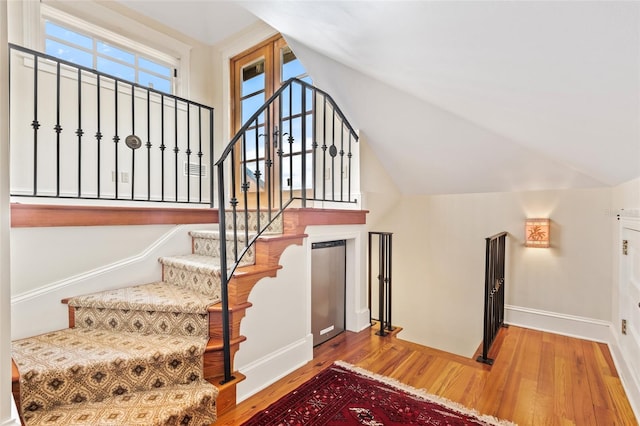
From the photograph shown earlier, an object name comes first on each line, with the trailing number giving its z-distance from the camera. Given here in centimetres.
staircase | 138
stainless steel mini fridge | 250
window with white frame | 287
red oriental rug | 161
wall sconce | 290
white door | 187
